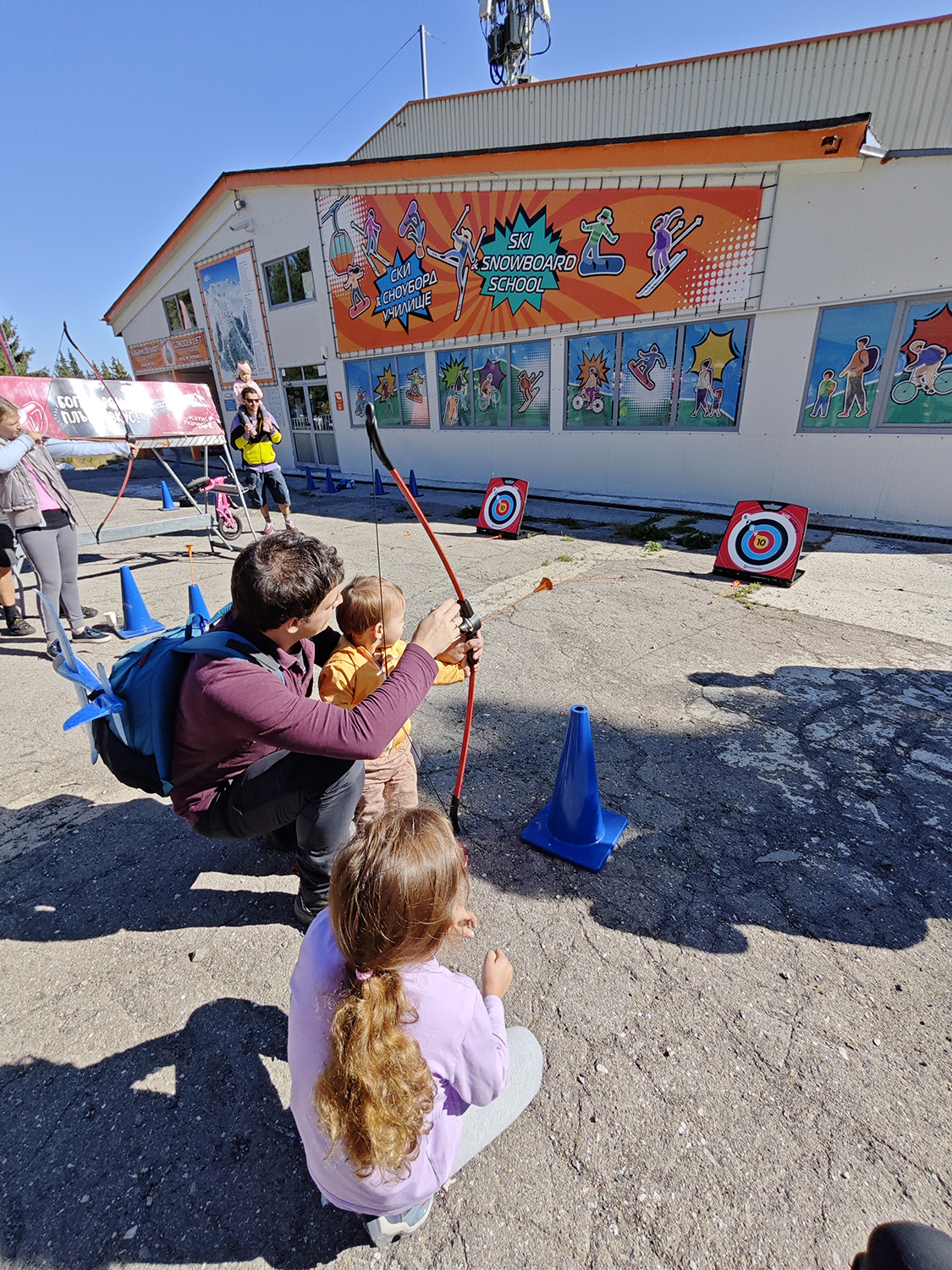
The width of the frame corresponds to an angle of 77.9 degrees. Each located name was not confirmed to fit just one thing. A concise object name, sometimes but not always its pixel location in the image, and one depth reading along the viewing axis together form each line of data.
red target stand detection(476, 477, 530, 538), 7.65
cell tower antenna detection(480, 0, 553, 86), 21.94
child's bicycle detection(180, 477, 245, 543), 7.86
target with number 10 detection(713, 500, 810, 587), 5.57
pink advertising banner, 6.30
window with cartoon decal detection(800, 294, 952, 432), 6.61
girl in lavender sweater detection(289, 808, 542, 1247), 1.03
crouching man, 1.68
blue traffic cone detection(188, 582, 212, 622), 4.55
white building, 6.79
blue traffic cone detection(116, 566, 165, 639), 4.98
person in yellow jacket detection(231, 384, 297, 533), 7.18
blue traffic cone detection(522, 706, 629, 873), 2.46
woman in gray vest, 3.96
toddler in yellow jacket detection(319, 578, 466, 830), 2.25
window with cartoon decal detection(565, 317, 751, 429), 8.06
